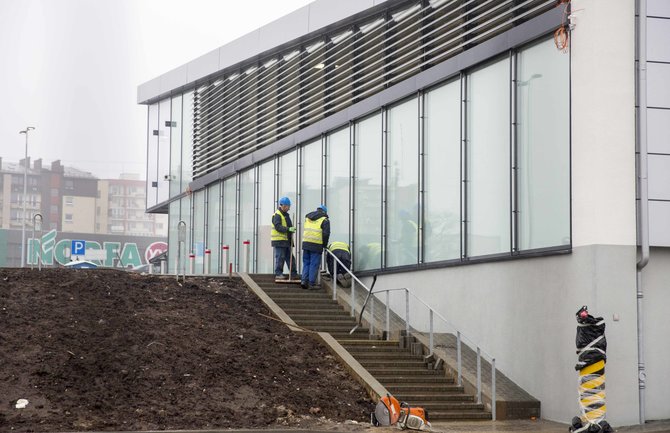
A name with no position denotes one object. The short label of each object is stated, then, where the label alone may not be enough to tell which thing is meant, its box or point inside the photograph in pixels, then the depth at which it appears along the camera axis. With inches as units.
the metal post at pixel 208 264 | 1220.0
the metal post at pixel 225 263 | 1330.3
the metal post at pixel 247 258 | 1127.0
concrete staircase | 743.7
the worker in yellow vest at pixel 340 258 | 1019.9
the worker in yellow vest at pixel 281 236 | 1028.5
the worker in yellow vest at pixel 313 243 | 992.9
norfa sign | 4028.1
